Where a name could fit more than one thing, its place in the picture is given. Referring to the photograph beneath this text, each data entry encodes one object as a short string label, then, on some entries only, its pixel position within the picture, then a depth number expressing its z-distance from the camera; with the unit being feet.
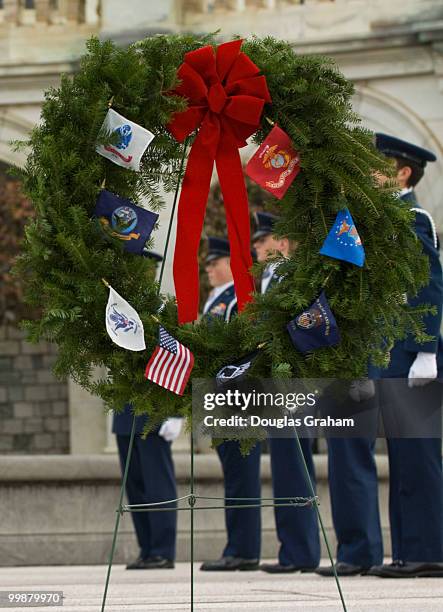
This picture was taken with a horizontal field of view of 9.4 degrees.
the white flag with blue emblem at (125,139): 26.32
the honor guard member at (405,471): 34.38
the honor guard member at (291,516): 39.26
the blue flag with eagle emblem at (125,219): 26.54
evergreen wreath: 25.92
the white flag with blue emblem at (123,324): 25.52
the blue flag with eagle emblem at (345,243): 25.88
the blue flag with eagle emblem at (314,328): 25.76
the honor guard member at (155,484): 44.59
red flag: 26.76
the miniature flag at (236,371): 25.70
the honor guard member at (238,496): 41.97
